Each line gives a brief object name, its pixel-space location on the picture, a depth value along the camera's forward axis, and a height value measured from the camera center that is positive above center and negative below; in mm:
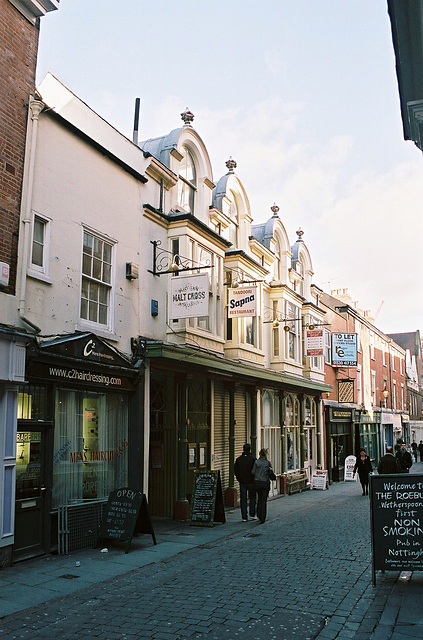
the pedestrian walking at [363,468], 20188 -1760
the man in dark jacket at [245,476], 14008 -1411
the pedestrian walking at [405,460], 20781 -1557
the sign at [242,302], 15438 +3012
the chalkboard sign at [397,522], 7859 -1424
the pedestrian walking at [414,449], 40125 -2241
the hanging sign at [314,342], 22484 +2831
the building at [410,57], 6832 +4418
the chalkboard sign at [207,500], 13078 -1857
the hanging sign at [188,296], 12406 +2563
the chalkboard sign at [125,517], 10125 -1736
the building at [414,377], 54156 +3905
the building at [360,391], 28438 +1514
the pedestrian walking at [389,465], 15289 -1258
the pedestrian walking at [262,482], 13750 -1515
